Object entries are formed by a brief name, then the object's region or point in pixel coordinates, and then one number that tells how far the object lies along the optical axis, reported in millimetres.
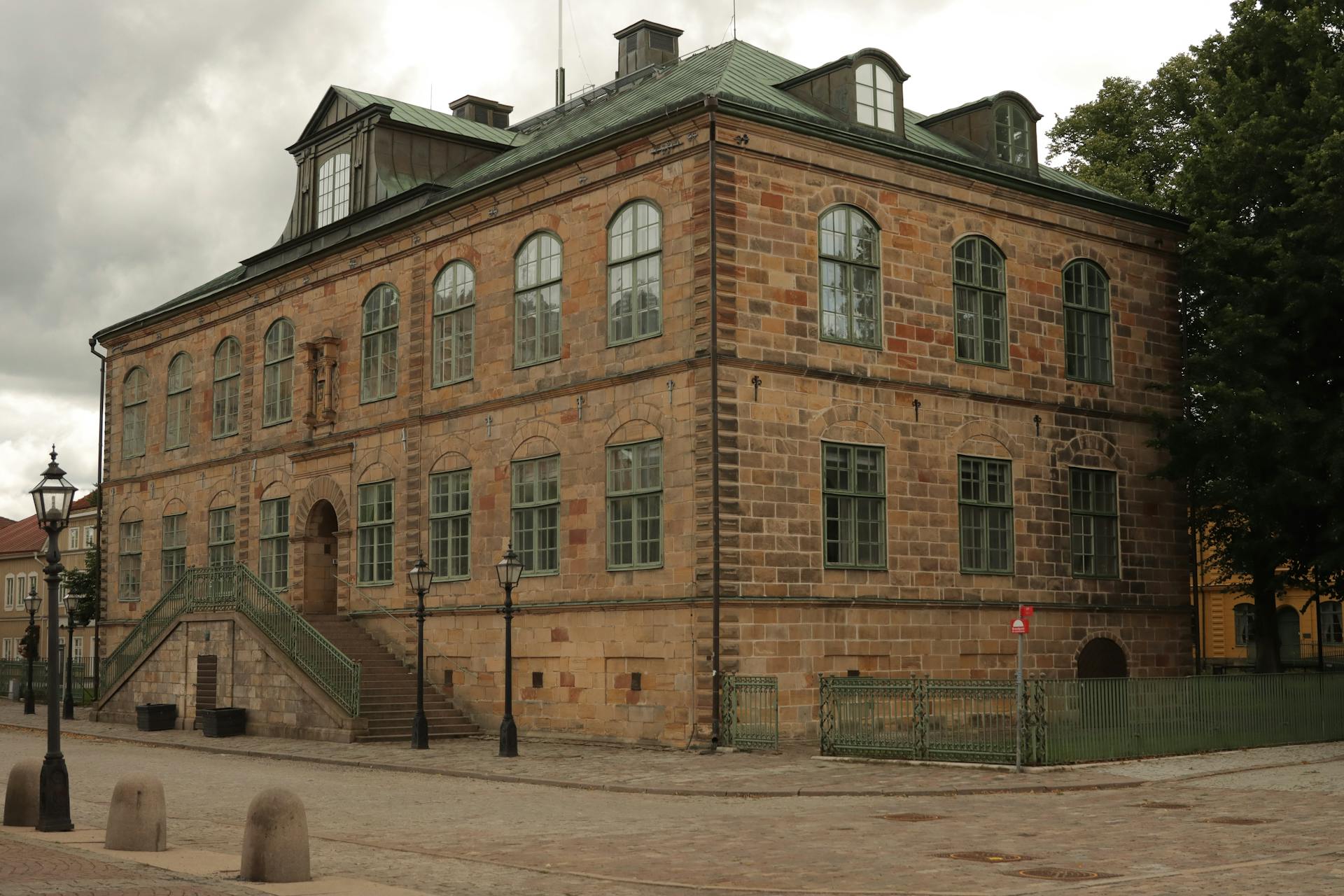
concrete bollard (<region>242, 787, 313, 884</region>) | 11953
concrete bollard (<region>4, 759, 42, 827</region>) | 15758
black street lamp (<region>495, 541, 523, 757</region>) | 25188
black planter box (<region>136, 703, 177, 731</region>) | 33781
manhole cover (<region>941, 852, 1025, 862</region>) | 13430
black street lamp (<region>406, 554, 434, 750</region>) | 27188
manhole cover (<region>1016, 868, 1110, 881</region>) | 12383
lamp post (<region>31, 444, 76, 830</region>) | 15297
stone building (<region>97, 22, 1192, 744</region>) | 26266
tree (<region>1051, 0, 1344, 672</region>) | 29000
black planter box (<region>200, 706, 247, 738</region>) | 31078
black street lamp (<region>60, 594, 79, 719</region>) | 39969
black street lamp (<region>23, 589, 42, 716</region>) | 42500
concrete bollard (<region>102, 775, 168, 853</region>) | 13805
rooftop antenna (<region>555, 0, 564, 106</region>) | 43656
